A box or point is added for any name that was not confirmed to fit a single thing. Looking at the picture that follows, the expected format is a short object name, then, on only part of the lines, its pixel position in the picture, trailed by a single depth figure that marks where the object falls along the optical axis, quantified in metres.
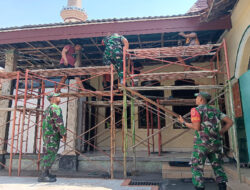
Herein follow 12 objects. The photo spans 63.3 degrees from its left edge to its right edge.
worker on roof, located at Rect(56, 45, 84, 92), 7.45
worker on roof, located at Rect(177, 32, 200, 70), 6.49
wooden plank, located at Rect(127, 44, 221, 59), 5.58
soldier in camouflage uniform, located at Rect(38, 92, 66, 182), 4.79
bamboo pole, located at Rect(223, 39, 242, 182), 4.36
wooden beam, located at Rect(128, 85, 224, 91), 5.12
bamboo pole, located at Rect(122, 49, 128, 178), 5.31
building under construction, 6.11
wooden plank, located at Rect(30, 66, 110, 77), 6.06
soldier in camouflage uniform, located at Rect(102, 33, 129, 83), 6.16
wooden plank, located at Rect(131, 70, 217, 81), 5.43
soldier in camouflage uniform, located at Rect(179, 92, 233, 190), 3.49
